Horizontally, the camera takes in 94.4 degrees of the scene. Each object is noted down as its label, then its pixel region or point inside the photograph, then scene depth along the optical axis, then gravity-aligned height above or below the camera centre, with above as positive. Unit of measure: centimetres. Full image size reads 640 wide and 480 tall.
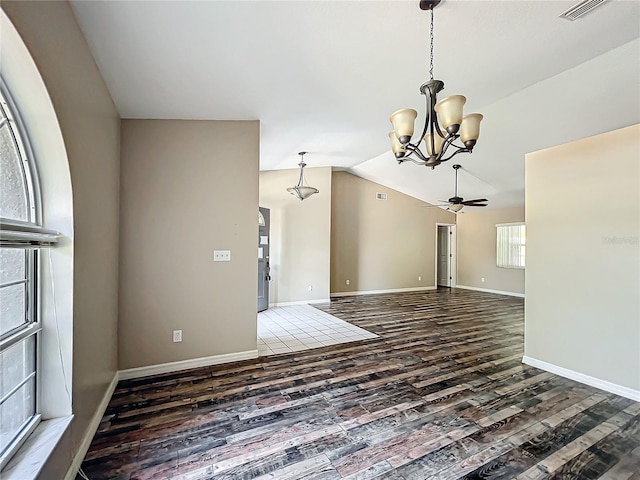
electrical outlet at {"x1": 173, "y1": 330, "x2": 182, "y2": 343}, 303 -99
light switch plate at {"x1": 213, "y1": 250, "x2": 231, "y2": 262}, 318 -18
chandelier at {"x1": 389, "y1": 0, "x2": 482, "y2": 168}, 184 +77
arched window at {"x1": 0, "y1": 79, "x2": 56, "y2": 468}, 130 -21
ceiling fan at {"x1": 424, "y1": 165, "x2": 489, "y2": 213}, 572 +73
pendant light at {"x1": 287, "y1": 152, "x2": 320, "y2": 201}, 522 +88
